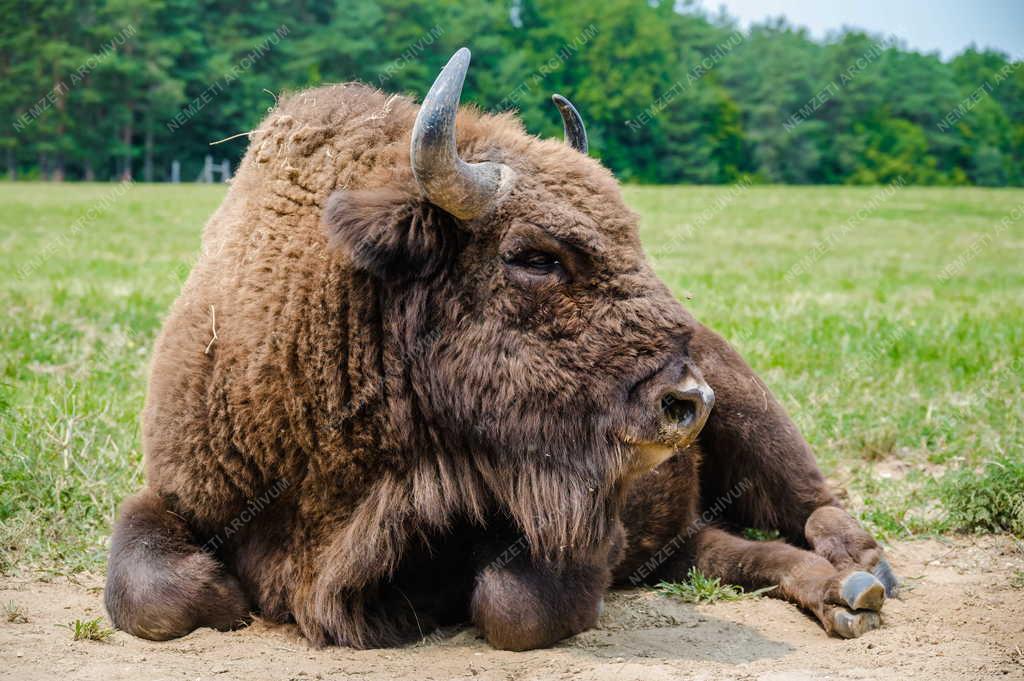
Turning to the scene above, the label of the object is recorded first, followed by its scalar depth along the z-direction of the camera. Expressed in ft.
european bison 23.36
